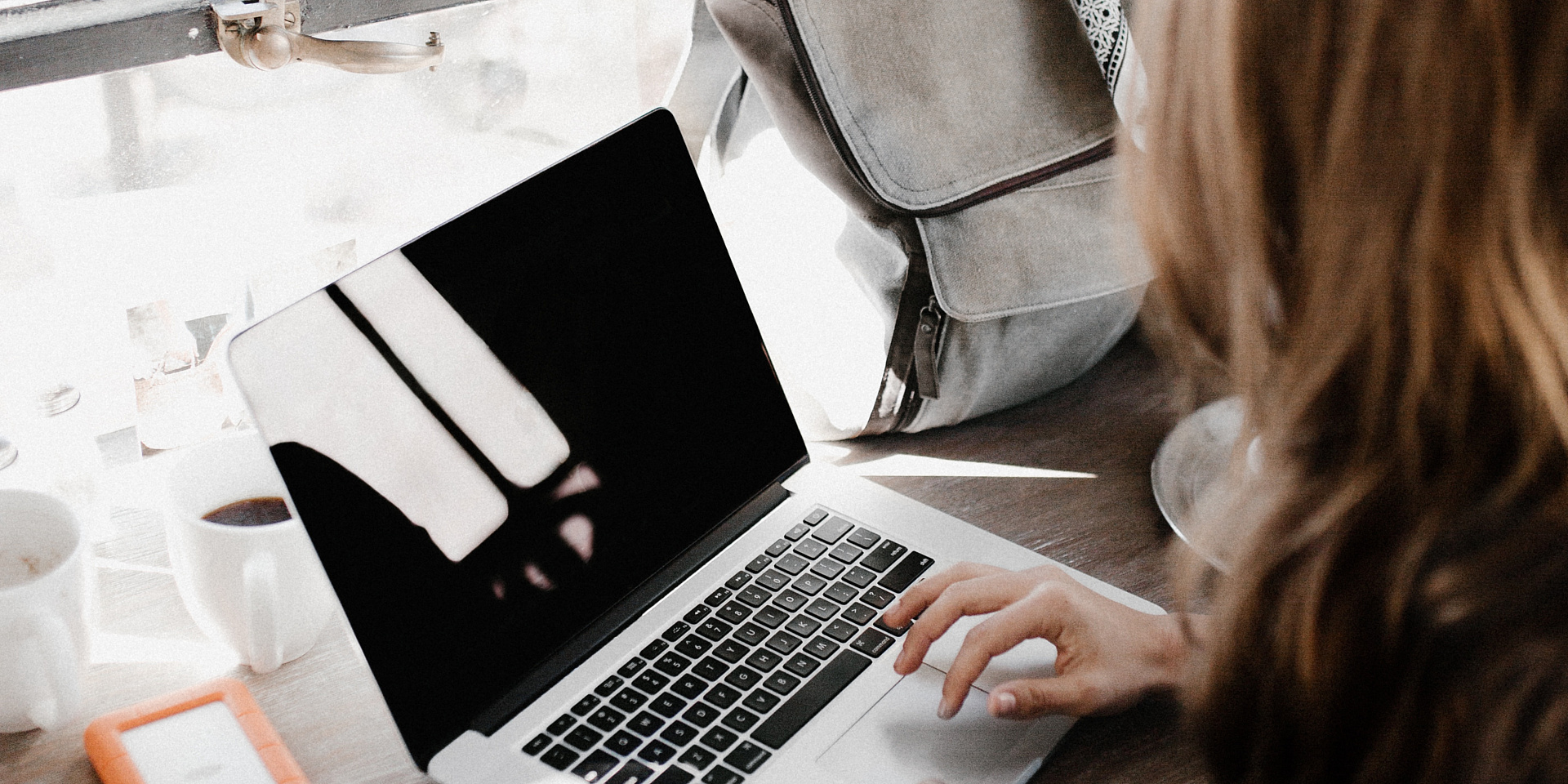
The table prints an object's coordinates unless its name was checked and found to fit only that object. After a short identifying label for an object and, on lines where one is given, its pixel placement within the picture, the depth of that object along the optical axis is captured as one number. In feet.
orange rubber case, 1.90
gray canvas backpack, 2.47
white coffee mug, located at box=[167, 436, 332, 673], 2.00
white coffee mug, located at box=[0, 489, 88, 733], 1.88
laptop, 1.85
